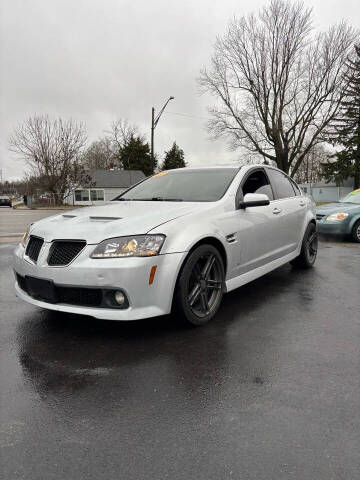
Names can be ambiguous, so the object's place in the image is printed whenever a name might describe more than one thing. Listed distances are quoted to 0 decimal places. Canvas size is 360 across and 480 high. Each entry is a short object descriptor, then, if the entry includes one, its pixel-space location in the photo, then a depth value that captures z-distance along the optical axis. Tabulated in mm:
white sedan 3002
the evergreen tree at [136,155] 63625
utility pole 22650
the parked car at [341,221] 9094
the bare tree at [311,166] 75562
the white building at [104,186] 54884
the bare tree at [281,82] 25609
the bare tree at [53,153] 43312
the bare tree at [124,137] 65375
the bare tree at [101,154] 74875
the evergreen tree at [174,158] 66369
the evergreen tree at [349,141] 36906
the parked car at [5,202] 50144
